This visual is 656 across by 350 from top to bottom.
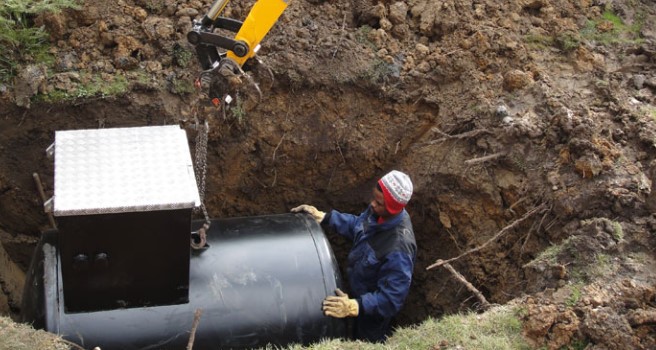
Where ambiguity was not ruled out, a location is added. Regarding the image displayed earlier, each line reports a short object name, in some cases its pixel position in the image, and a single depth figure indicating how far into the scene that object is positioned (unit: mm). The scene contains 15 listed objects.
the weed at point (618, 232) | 4379
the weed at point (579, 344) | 3714
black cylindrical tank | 3803
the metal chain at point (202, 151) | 4467
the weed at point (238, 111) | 5637
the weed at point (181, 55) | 5621
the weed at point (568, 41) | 5898
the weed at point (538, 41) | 5930
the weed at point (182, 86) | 5539
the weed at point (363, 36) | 5895
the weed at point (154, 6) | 5758
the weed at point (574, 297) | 3945
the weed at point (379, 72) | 5738
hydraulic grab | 4406
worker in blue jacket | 4545
